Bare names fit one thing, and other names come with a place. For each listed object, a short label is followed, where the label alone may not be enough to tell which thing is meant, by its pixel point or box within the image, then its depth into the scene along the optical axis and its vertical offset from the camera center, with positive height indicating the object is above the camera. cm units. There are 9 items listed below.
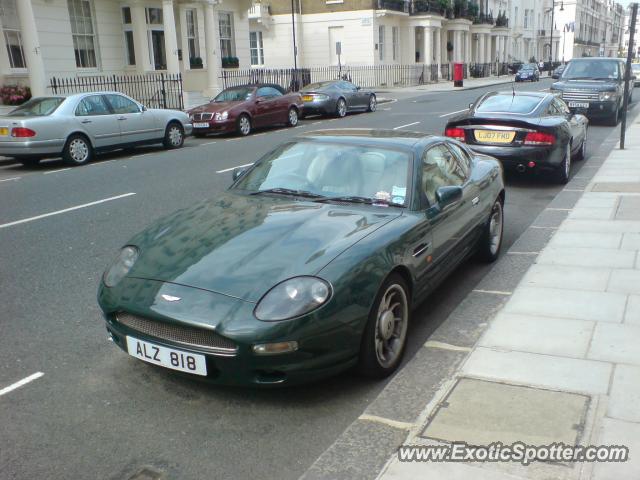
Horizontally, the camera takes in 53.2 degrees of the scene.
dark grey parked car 2309 -83
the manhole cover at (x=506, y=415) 313 -175
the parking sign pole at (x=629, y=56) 1224 +9
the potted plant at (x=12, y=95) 2078 -13
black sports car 956 -96
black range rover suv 1758 -67
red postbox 4484 -37
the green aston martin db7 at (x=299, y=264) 339 -107
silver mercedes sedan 1288 -83
